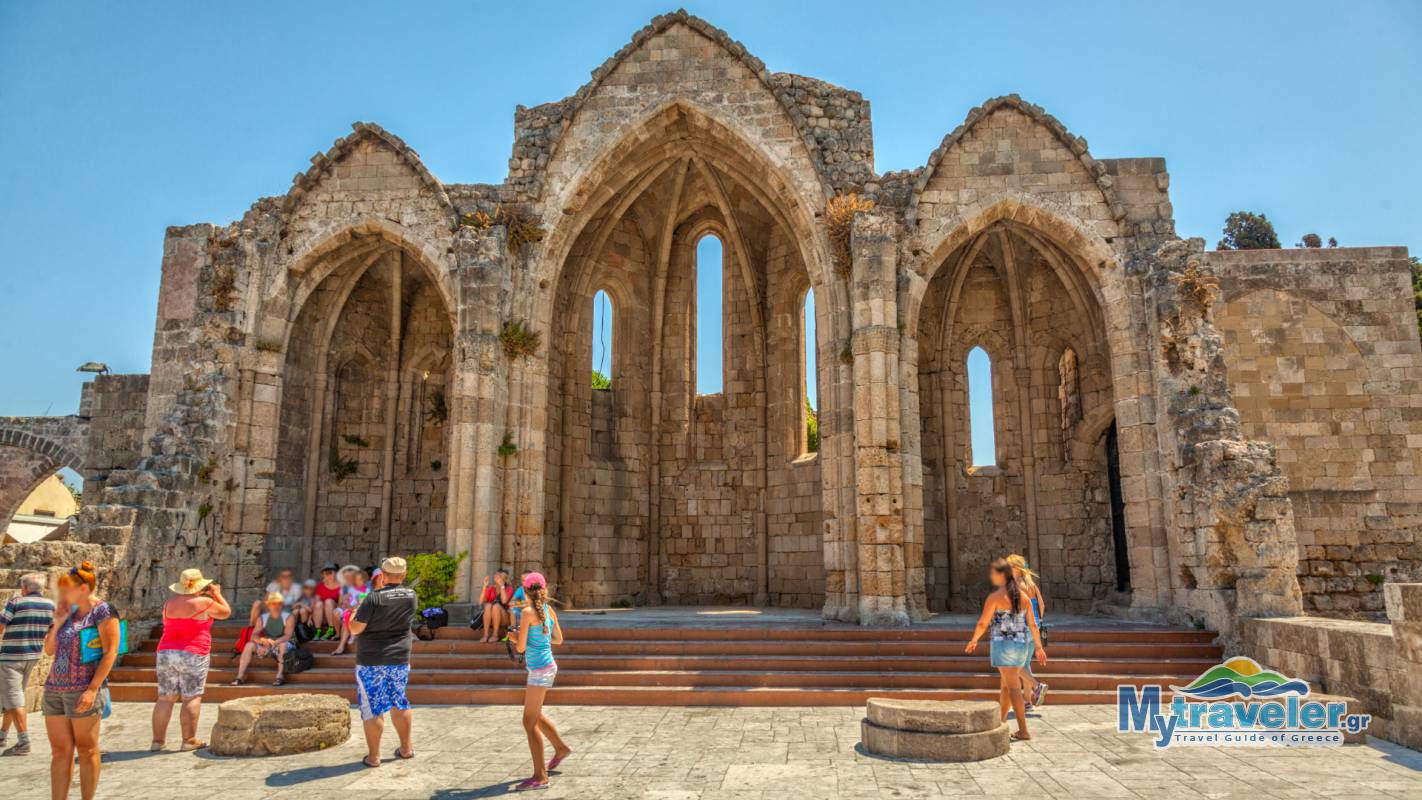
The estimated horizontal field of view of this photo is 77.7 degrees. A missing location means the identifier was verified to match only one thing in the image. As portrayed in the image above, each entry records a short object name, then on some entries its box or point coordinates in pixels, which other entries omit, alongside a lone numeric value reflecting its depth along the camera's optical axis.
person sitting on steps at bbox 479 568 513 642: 11.65
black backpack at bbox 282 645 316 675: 10.68
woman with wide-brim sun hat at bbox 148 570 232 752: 7.57
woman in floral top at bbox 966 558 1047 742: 7.71
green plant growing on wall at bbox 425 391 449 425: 18.56
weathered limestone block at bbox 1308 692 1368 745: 7.51
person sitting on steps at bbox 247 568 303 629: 12.02
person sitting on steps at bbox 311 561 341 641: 11.91
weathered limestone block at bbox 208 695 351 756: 7.27
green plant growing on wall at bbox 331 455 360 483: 17.50
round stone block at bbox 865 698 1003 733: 6.94
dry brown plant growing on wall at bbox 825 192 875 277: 14.22
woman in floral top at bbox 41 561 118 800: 5.54
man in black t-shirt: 6.76
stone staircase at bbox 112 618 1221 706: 10.06
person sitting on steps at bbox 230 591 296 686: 10.62
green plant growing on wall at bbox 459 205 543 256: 14.98
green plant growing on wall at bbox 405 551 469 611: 12.90
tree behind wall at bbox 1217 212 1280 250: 40.34
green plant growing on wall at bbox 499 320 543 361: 14.70
